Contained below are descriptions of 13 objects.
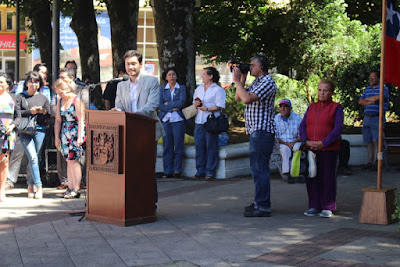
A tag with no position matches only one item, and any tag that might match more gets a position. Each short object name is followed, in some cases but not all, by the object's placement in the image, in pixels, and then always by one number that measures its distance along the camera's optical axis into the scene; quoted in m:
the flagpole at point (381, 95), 8.59
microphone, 7.84
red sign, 53.78
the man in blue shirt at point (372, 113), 13.23
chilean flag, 8.76
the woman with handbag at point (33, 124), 10.77
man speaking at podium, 8.70
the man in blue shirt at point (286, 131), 12.12
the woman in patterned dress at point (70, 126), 10.52
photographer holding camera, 8.71
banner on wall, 45.41
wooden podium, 8.16
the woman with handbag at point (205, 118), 12.62
